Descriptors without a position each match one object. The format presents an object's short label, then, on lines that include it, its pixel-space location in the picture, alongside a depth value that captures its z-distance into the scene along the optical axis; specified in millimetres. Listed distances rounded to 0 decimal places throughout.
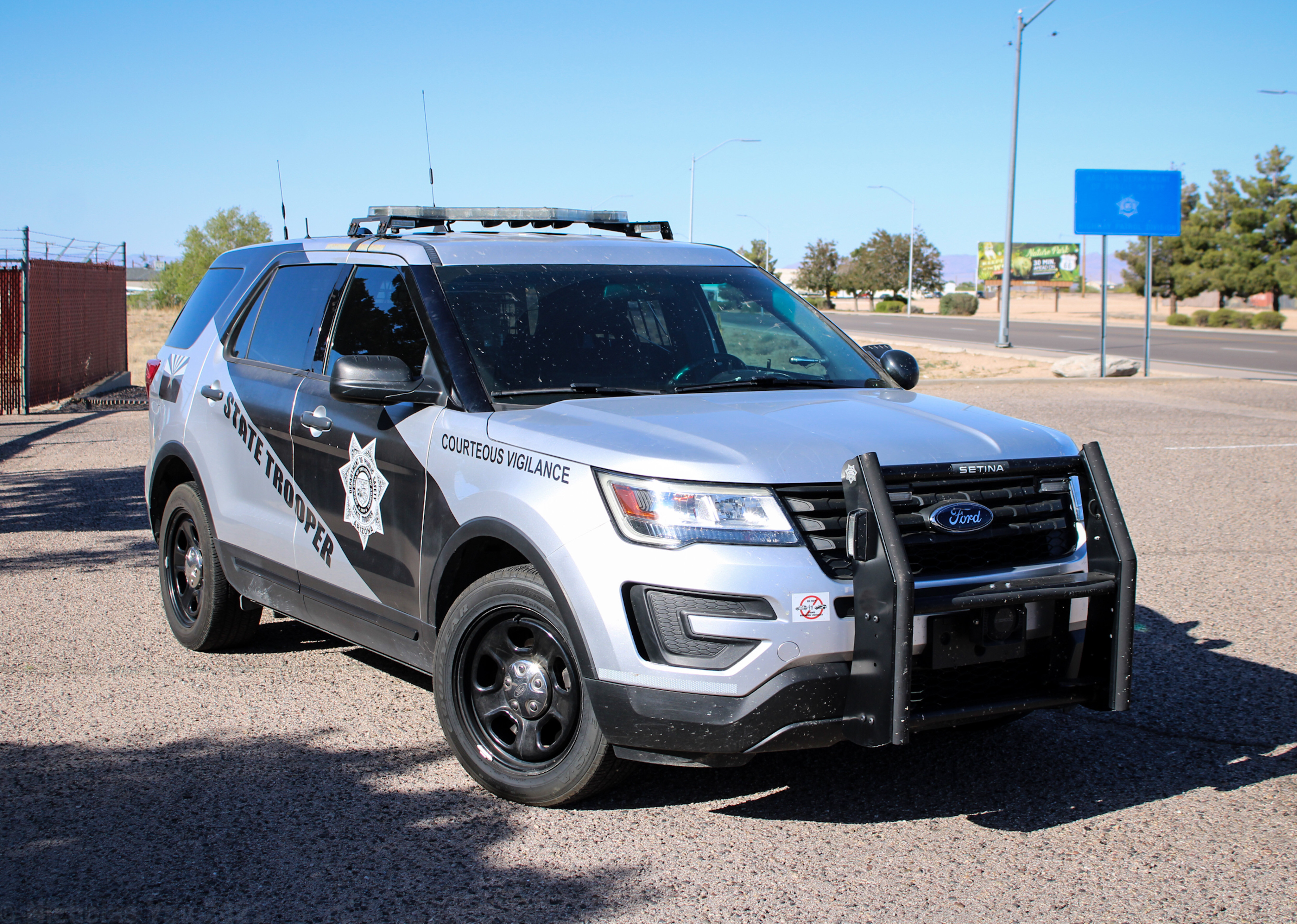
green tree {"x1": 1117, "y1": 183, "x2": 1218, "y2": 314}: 70625
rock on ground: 23719
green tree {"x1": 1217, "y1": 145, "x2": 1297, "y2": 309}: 66000
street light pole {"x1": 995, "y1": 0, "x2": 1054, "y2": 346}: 32125
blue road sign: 23266
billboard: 124562
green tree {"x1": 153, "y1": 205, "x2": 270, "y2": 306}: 63562
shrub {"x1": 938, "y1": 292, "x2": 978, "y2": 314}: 77125
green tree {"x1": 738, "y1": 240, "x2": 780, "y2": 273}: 80488
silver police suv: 3461
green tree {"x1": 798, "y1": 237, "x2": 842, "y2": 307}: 101312
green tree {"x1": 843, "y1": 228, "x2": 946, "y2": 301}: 100500
